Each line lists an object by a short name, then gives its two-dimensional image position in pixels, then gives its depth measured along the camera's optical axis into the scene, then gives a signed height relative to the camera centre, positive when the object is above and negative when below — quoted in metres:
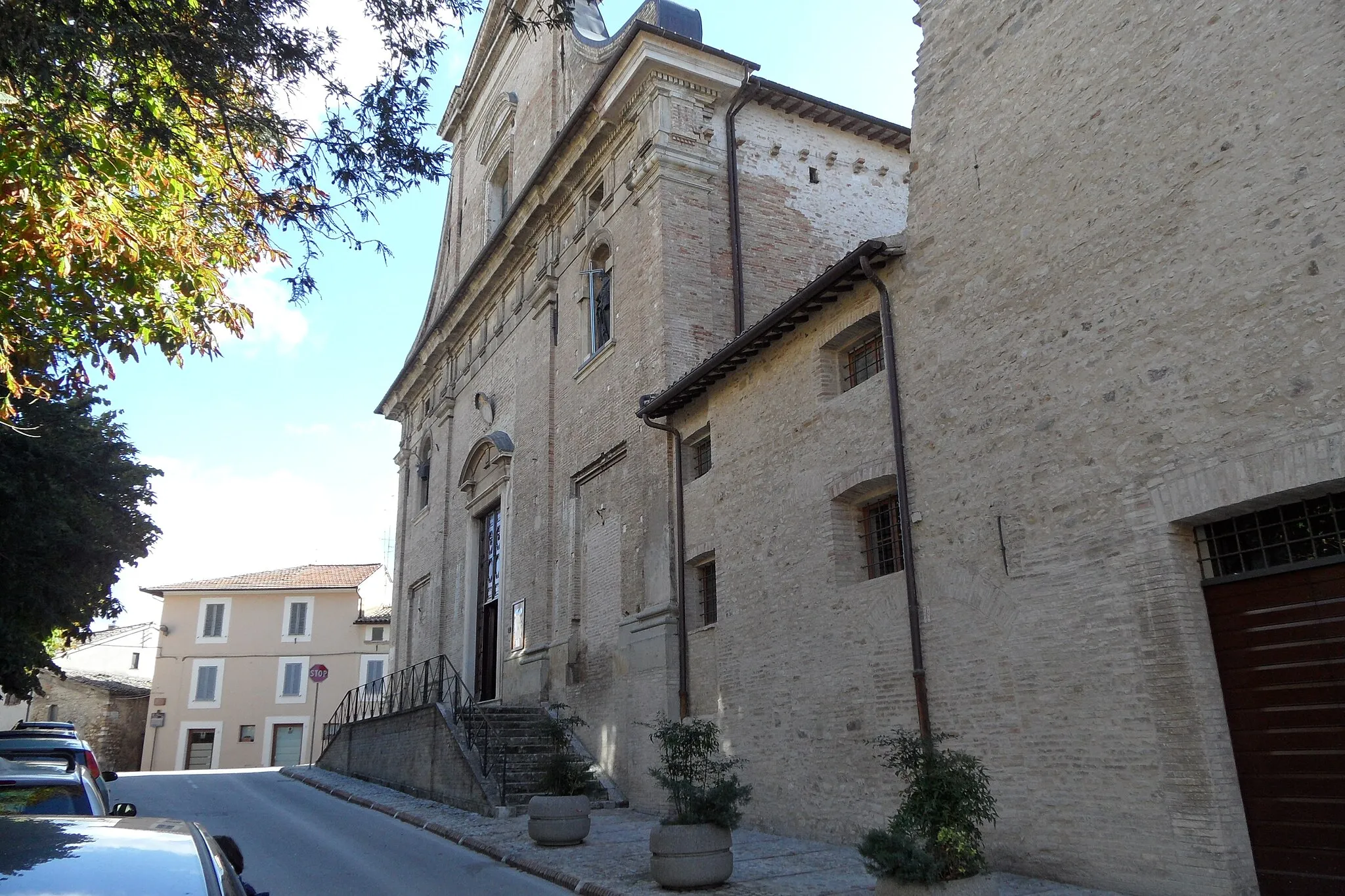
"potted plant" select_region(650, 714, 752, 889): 8.41 -0.49
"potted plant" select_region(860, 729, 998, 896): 6.66 -0.53
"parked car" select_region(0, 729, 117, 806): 10.05 +0.29
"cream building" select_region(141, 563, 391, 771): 38.59 +4.01
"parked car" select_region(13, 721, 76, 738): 18.83 +0.96
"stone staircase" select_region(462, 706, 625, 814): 14.01 +0.18
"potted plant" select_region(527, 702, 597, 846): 10.98 -0.37
